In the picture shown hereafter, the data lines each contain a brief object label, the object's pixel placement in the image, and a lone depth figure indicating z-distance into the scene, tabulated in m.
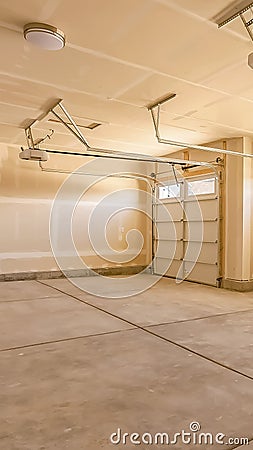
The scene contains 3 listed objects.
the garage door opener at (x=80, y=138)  4.42
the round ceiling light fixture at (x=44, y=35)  2.61
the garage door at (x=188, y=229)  6.41
